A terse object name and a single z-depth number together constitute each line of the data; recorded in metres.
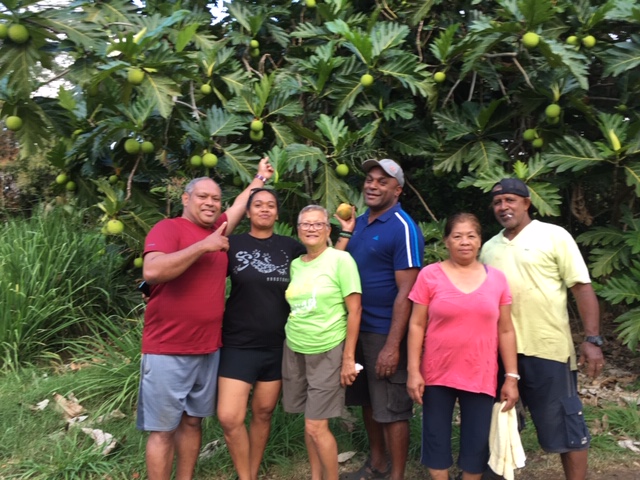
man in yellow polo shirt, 3.13
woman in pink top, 3.00
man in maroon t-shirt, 3.15
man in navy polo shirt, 3.32
